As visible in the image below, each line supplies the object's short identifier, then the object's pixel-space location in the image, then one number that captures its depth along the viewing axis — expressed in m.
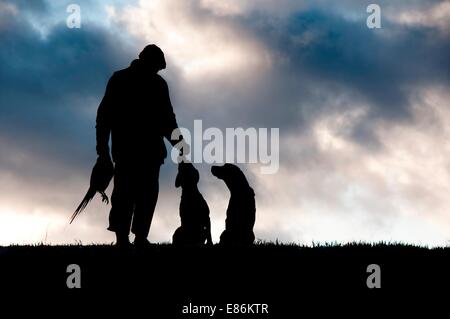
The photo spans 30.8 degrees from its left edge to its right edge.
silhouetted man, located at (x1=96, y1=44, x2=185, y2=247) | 13.52
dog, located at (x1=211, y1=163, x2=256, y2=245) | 16.07
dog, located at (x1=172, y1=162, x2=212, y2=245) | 16.23
